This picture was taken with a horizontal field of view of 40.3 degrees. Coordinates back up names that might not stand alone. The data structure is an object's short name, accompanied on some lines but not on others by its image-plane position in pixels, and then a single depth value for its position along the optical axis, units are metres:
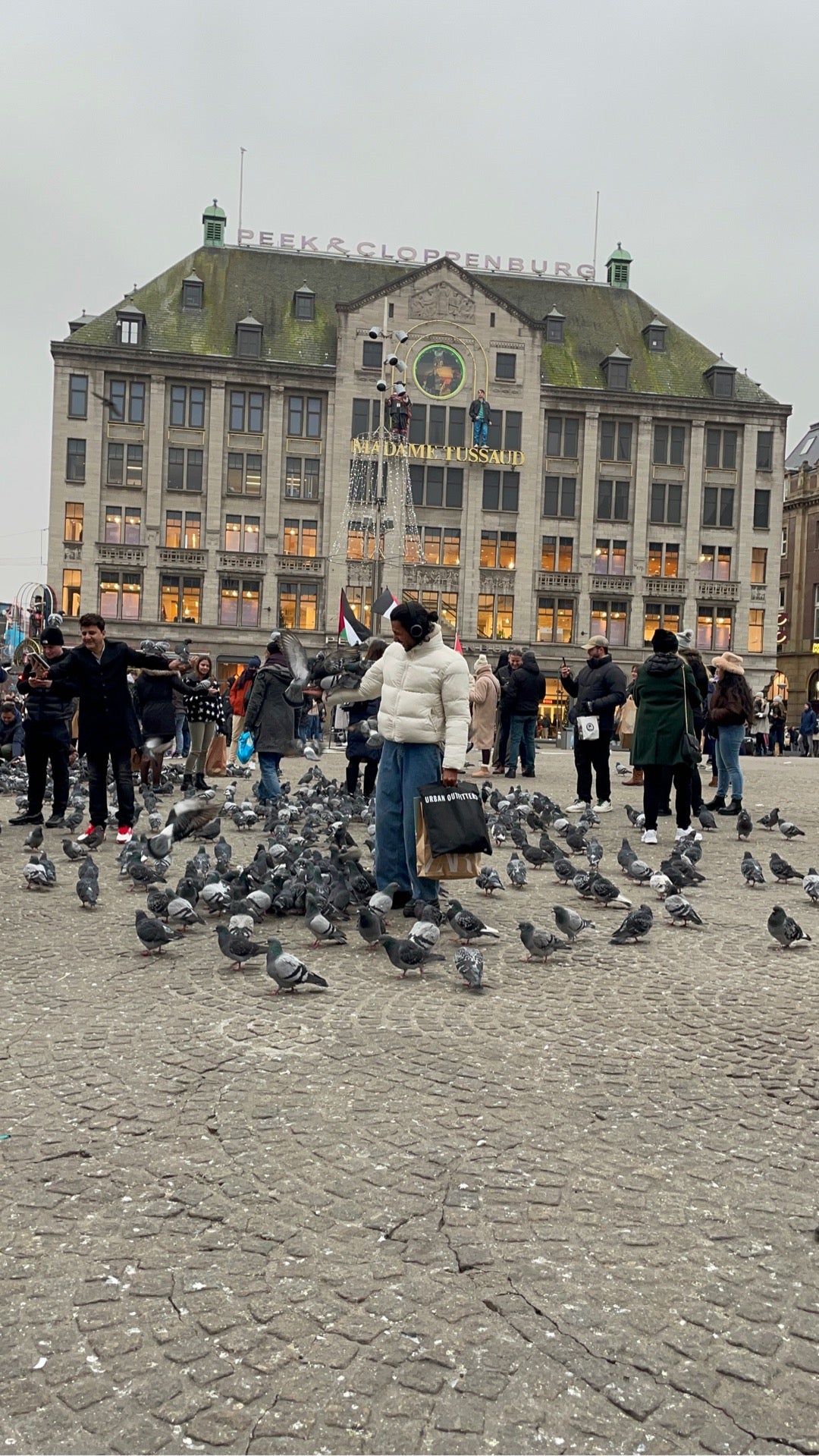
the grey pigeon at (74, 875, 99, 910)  8.38
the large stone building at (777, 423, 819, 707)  69.06
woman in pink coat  19.38
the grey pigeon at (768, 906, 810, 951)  7.34
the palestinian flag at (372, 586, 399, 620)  22.12
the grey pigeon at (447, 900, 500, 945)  7.08
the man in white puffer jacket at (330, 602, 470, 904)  7.77
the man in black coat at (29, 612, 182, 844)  11.40
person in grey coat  13.69
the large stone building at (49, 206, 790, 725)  51.59
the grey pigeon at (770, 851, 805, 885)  10.10
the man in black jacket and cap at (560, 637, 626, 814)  14.52
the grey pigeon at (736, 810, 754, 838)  12.70
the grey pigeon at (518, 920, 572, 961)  6.92
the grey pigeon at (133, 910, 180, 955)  6.93
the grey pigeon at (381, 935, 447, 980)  6.45
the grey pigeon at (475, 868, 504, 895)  9.29
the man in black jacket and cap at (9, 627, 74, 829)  12.30
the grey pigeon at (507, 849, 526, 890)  9.80
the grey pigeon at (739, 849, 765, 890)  9.86
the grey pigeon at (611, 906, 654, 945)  7.54
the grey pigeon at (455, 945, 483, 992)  6.22
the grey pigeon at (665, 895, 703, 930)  8.08
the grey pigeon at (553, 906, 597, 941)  7.46
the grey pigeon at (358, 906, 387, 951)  7.19
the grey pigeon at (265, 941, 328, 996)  6.05
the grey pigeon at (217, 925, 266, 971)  6.56
